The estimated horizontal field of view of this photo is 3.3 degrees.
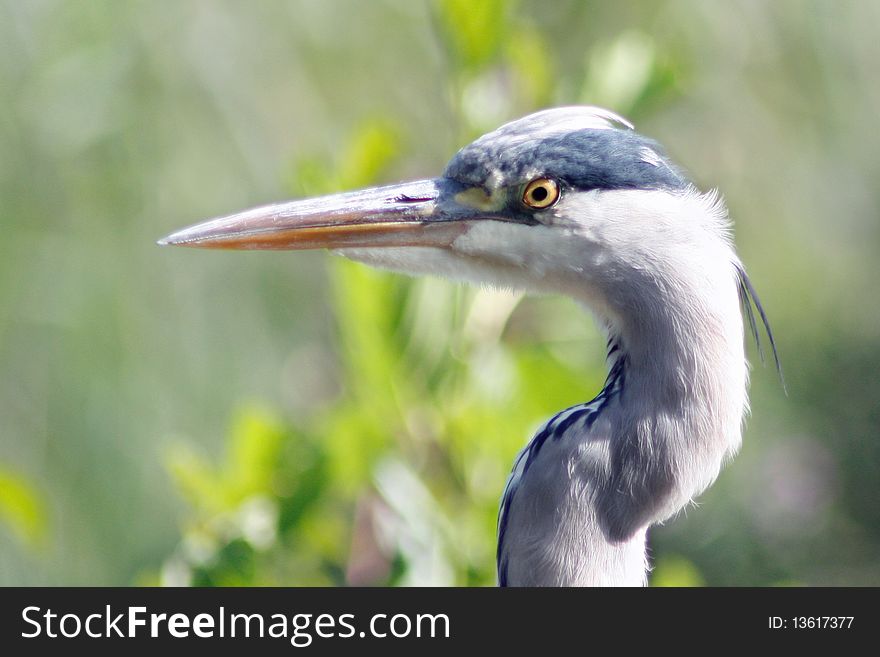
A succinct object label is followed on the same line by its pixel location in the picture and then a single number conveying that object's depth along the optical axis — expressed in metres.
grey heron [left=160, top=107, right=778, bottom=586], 6.39
